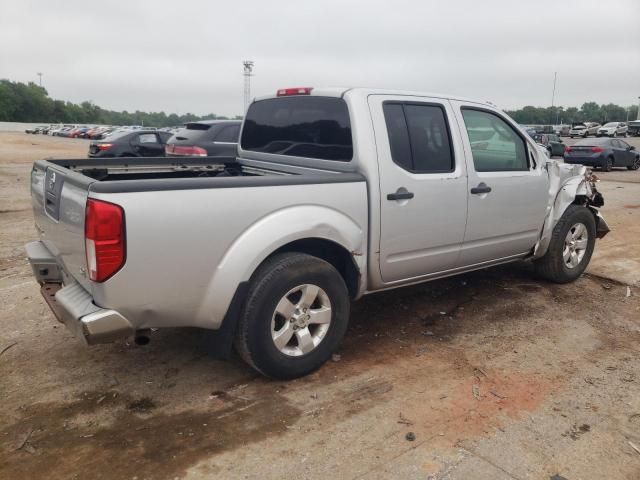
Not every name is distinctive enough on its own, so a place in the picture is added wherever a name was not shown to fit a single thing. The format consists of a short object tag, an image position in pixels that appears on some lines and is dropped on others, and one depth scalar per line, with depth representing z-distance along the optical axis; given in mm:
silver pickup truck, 2828
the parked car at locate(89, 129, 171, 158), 15161
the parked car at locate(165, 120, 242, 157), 10977
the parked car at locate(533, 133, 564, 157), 29048
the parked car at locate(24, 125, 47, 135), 66756
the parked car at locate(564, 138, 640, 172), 20203
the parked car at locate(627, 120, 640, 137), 53094
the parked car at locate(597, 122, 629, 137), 49625
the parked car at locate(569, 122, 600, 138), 51094
